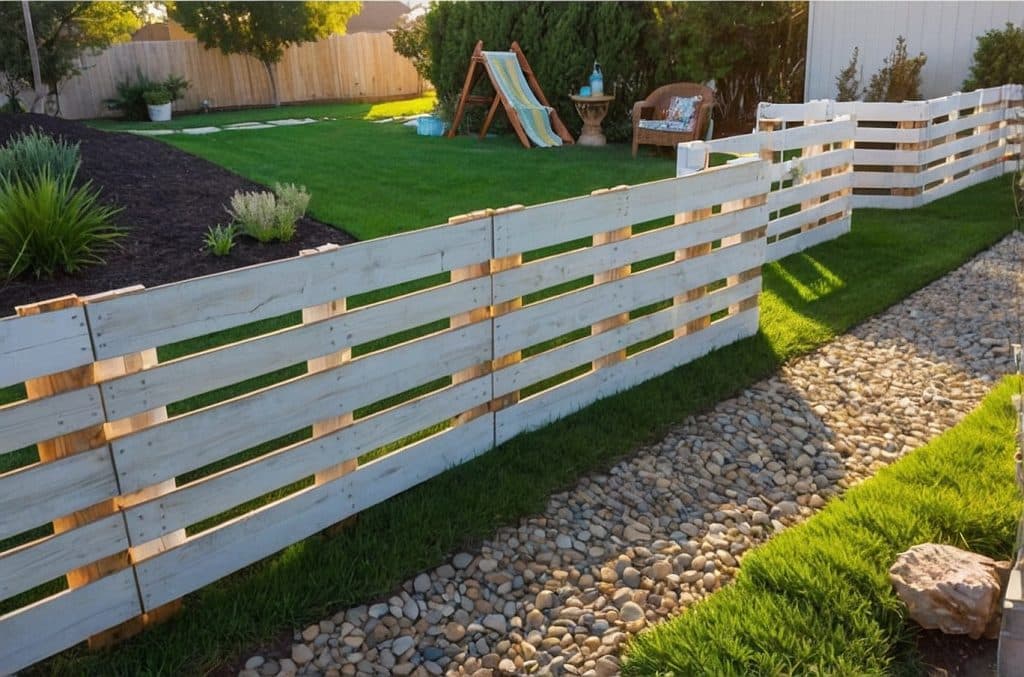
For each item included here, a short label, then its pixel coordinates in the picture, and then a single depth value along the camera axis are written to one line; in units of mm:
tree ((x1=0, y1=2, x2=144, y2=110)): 20094
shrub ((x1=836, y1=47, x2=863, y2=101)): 12273
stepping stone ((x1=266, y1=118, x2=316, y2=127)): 19575
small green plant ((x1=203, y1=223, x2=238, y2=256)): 7195
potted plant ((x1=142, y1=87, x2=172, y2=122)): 22453
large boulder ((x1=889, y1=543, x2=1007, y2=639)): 2924
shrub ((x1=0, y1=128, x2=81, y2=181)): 7512
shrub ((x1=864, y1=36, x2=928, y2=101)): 11832
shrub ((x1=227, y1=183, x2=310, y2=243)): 7582
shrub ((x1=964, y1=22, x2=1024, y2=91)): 11055
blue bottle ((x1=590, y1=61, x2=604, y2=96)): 14383
